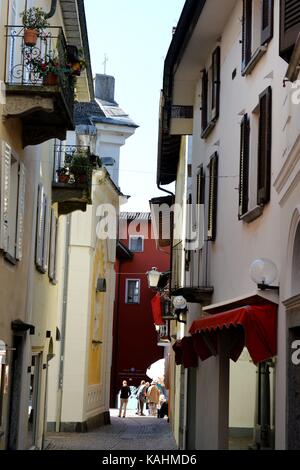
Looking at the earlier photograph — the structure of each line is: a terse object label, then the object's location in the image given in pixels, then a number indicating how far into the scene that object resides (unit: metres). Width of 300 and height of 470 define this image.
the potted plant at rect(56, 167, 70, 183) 21.25
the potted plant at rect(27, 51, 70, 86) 14.25
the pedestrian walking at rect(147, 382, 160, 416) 39.34
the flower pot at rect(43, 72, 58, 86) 14.24
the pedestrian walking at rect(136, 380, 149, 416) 41.07
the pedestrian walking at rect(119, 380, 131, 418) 35.09
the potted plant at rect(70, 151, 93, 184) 21.02
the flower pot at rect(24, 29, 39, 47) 14.13
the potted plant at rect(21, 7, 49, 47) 14.14
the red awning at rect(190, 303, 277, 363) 10.76
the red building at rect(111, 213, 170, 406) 52.25
